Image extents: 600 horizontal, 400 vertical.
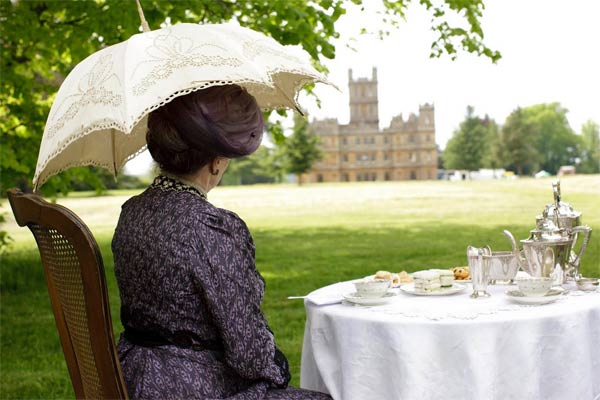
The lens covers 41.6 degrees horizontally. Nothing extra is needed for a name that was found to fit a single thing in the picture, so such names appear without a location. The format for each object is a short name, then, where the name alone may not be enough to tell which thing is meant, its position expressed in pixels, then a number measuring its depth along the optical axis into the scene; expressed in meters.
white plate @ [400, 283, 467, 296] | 2.66
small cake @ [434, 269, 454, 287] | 2.72
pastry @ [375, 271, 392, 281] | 2.79
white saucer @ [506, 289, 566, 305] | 2.40
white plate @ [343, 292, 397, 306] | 2.51
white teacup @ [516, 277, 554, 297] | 2.43
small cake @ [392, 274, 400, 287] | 2.88
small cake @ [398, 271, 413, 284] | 2.90
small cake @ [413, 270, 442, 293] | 2.69
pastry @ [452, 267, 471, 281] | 2.93
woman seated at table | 1.99
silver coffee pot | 2.81
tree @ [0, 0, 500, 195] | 6.17
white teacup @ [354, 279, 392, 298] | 2.55
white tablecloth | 2.25
